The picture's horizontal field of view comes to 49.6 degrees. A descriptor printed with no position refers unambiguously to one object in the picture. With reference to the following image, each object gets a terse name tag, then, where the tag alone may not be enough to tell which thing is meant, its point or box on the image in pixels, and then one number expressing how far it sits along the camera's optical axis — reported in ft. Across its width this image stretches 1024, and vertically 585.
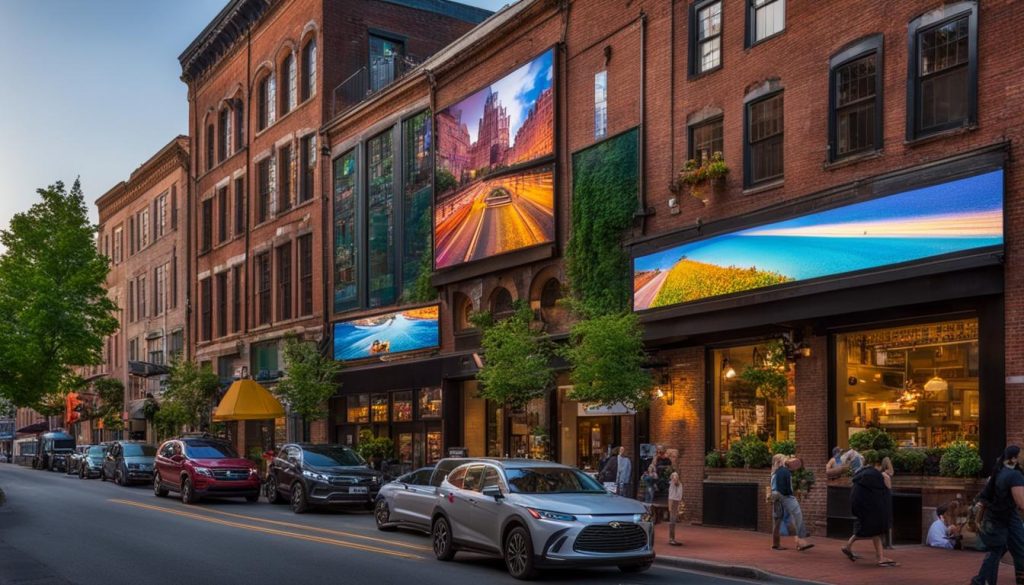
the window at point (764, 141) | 69.92
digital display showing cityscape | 90.48
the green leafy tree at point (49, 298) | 130.93
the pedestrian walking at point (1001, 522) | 39.68
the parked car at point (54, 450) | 185.16
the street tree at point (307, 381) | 118.21
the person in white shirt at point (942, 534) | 54.70
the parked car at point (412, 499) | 61.62
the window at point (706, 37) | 75.00
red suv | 91.71
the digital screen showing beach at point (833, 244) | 55.57
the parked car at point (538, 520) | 45.50
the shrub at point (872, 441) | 61.00
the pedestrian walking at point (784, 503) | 55.93
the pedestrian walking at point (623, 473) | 70.17
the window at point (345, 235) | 123.03
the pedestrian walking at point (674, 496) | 60.34
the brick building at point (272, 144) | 131.13
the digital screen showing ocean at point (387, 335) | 107.65
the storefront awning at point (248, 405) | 120.57
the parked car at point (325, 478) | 82.23
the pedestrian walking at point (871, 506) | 49.24
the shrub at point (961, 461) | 55.31
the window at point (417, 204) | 109.09
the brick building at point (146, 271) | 176.96
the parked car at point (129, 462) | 122.72
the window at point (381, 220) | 115.96
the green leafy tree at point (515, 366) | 80.74
